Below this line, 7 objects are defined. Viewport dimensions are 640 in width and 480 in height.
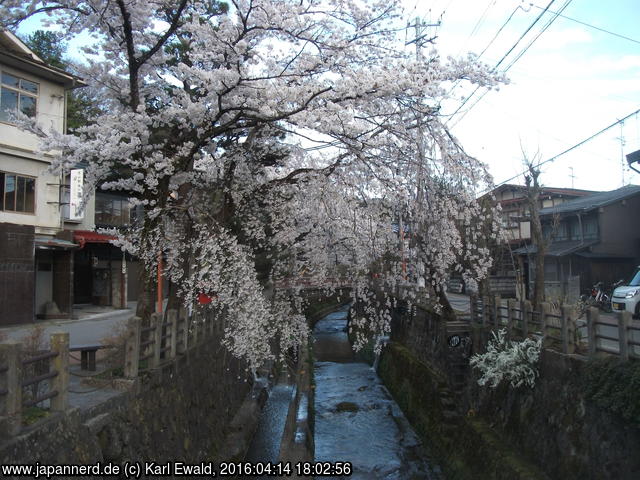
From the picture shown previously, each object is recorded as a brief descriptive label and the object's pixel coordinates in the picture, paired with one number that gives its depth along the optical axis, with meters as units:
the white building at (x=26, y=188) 20.50
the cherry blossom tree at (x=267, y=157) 8.22
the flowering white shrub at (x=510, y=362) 10.58
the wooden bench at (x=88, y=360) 10.02
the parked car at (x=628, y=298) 15.81
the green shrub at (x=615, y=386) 7.36
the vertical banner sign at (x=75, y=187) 21.22
